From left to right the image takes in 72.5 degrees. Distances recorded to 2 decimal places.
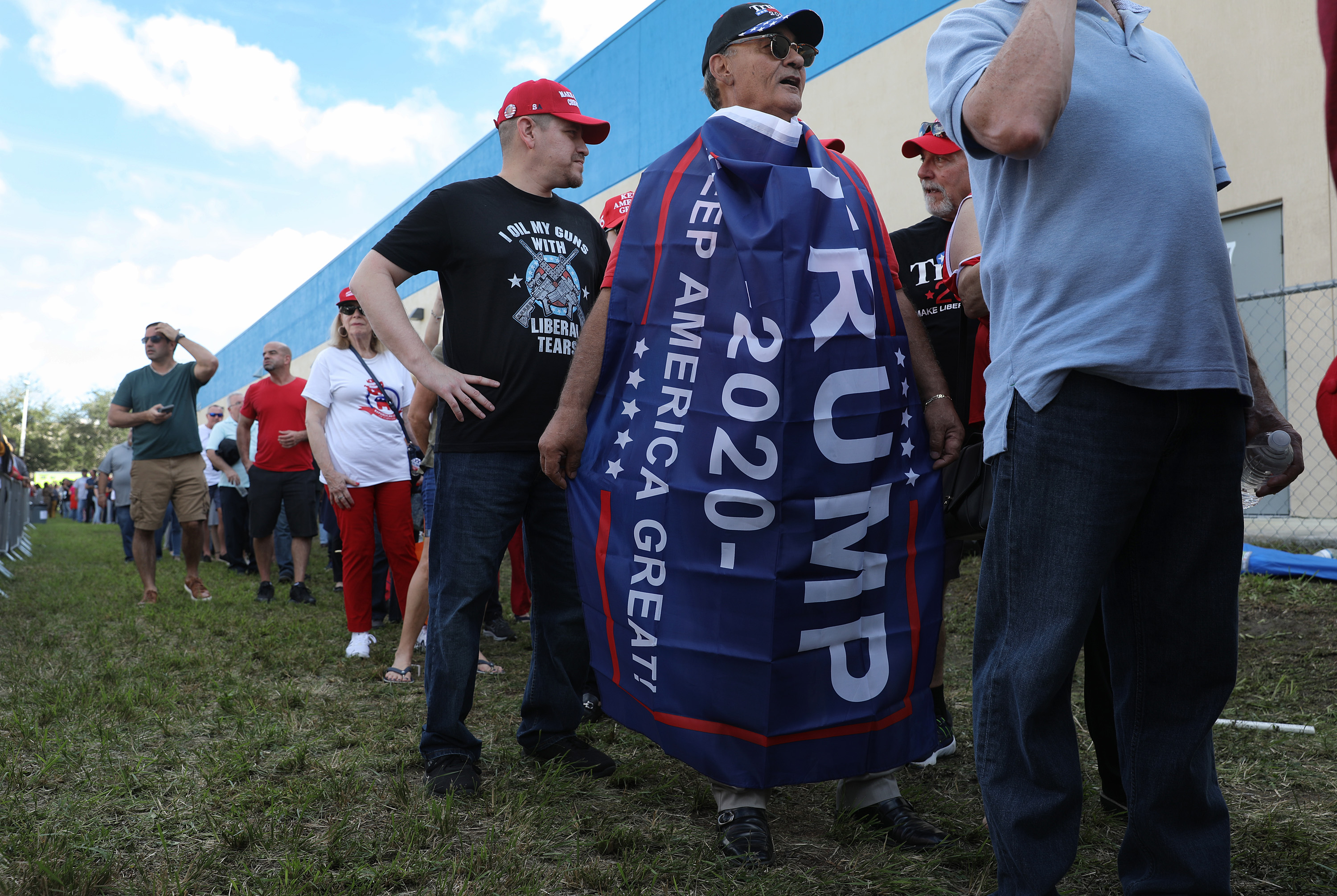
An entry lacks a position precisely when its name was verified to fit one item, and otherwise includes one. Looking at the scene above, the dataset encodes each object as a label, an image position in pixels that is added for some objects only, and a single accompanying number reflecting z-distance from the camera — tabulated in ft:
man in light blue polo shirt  5.11
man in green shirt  23.48
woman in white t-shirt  16.51
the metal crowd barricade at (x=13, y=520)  38.17
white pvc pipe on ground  10.44
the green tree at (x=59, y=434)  232.53
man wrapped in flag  7.07
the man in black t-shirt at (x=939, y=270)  9.35
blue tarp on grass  17.83
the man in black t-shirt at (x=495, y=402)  9.19
